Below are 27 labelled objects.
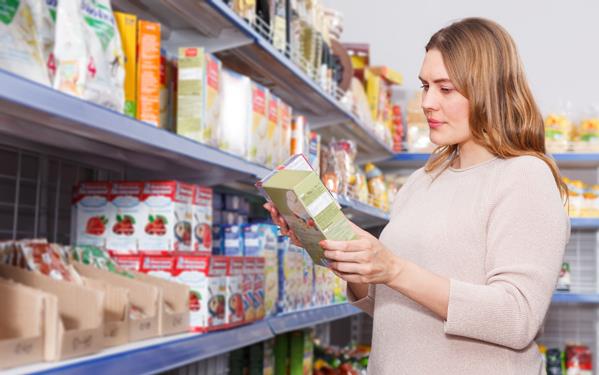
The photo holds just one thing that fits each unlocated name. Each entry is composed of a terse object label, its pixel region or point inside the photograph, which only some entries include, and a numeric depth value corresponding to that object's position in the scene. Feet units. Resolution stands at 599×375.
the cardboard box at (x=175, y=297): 6.51
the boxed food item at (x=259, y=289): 8.00
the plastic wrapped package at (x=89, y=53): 5.13
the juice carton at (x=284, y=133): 9.49
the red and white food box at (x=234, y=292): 7.18
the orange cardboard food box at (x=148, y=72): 6.19
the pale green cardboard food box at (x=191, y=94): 7.04
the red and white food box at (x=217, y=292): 6.84
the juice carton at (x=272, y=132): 9.00
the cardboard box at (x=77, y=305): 4.98
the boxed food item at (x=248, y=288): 7.63
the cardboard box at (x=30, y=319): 4.55
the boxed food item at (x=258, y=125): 8.46
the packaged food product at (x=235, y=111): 7.86
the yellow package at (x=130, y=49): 6.10
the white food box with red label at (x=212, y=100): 7.16
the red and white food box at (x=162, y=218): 6.90
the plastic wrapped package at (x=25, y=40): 4.63
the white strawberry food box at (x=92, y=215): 7.03
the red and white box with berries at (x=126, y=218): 6.95
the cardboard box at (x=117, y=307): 5.53
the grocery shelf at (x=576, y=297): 18.66
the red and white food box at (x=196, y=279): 6.76
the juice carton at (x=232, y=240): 8.61
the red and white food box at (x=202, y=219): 7.32
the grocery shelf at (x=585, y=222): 18.69
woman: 4.74
